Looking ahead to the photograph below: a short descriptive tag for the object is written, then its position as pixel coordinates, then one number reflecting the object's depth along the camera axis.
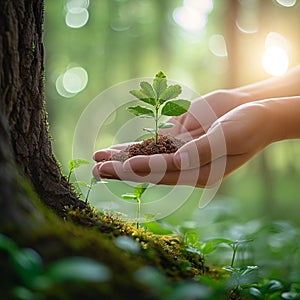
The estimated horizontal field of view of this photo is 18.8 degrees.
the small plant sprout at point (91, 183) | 0.83
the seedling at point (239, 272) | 0.79
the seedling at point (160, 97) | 0.85
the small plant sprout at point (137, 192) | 0.84
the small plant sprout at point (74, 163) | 0.84
